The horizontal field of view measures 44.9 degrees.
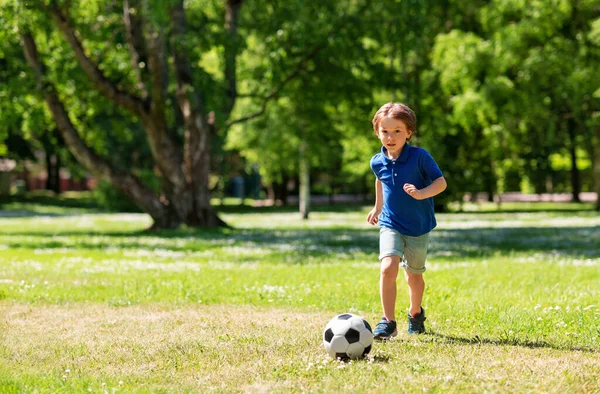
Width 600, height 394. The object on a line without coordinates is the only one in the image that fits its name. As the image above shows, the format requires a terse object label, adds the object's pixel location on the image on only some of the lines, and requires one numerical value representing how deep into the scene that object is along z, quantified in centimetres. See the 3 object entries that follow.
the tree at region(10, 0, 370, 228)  2230
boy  703
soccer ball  604
